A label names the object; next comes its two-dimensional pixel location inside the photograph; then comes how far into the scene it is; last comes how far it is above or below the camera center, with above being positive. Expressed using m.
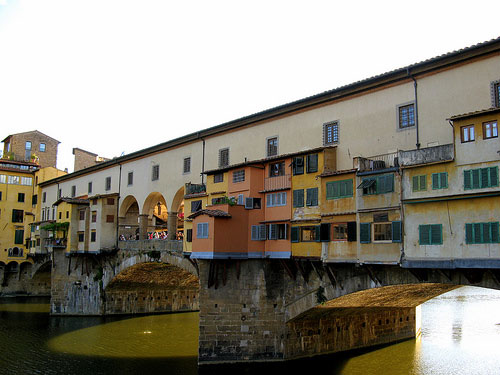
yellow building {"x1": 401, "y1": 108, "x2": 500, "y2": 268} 17.16 +1.76
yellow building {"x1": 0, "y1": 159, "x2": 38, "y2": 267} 65.00 +4.51
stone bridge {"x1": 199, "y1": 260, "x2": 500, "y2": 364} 25.09 -3.38
